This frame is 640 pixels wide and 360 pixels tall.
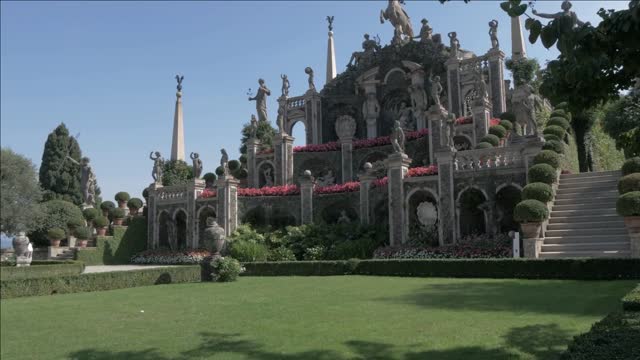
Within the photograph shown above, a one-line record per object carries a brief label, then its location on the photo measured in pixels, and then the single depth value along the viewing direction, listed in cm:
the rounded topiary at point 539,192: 2031
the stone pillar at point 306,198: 3183
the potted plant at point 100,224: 3516
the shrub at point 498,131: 2936
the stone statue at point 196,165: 3341
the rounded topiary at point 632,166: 1973
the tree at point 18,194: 3459
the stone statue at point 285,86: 4661
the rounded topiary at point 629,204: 1734
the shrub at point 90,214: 3631
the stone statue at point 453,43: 3755
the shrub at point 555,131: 2578
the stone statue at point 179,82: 6100
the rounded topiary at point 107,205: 3806
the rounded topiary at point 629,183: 1848
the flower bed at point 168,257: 3221
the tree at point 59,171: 4734
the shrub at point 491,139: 2794
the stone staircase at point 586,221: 1862
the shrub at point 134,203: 3838
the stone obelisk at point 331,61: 6328
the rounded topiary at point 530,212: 1930
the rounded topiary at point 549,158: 2203
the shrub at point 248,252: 2738
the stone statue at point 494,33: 3494
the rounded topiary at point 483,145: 2675
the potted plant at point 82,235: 3450
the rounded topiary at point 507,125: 3050
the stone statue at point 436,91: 3097
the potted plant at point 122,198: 3888
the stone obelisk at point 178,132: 5934
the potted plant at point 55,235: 3334
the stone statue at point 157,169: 3614
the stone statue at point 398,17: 4509
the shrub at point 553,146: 2333
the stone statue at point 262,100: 4366
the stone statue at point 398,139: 2694
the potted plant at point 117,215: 3625
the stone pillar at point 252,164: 4019
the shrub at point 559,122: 2719
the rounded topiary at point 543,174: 2130
